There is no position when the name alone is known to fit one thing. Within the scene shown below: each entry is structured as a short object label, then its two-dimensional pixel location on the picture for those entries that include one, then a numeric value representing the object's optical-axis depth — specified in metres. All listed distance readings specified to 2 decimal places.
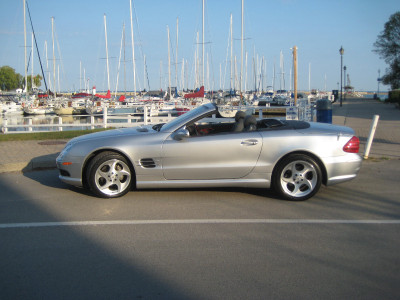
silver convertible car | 6.40
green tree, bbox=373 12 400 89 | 47.38
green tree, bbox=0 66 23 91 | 102.25
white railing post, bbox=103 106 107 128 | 17.88
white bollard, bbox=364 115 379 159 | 10.26
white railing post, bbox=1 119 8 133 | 17.70
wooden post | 15.31
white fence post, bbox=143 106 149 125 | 18.79
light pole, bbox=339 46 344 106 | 39.08
